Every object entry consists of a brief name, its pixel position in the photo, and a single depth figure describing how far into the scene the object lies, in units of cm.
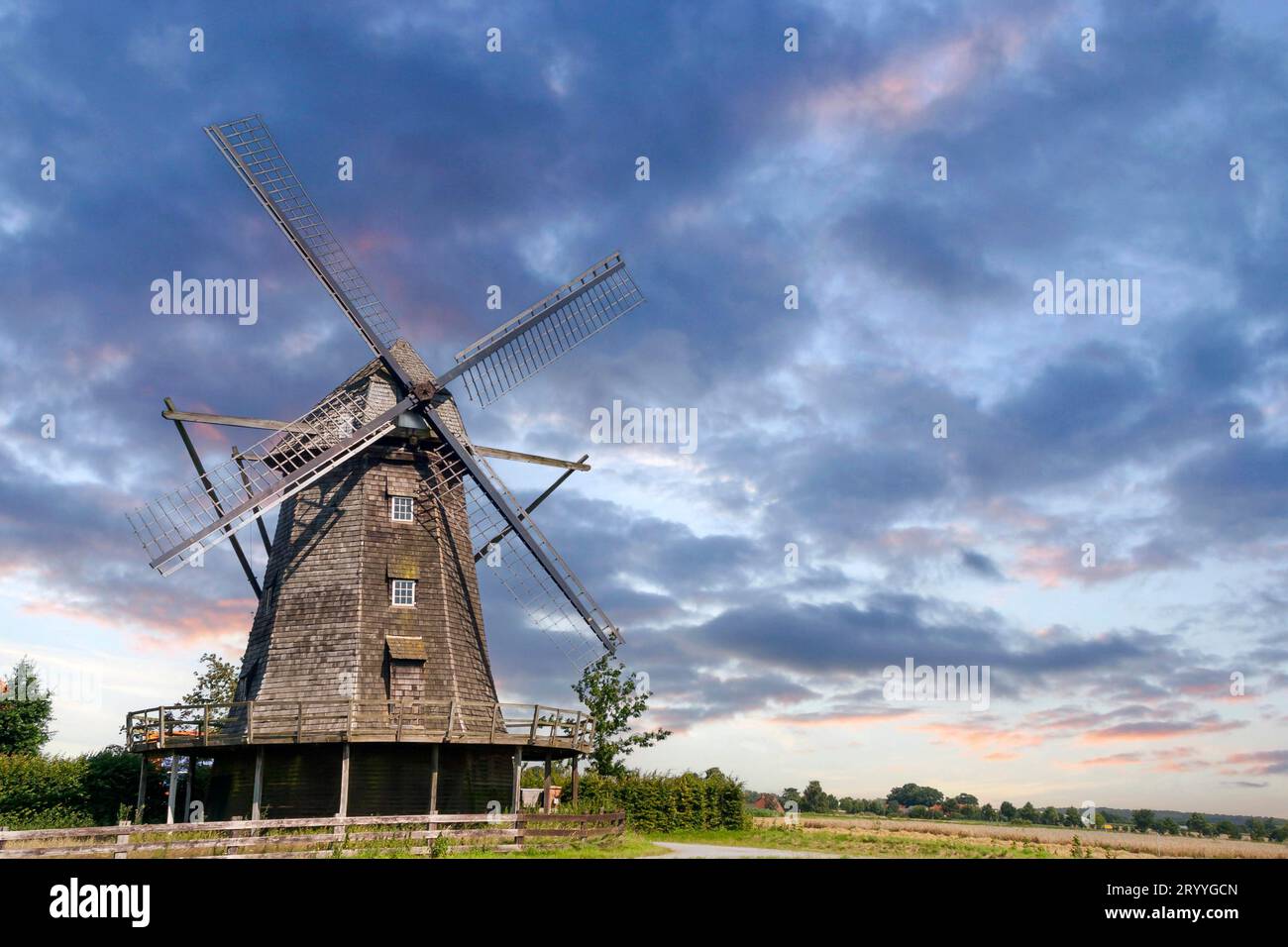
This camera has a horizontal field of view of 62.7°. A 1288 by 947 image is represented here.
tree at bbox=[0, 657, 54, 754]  4531
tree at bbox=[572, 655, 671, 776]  4744
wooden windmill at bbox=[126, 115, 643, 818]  2800
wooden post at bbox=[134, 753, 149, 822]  3001
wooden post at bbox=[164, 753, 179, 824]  2921
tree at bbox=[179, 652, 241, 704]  4691
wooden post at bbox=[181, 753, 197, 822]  3095
